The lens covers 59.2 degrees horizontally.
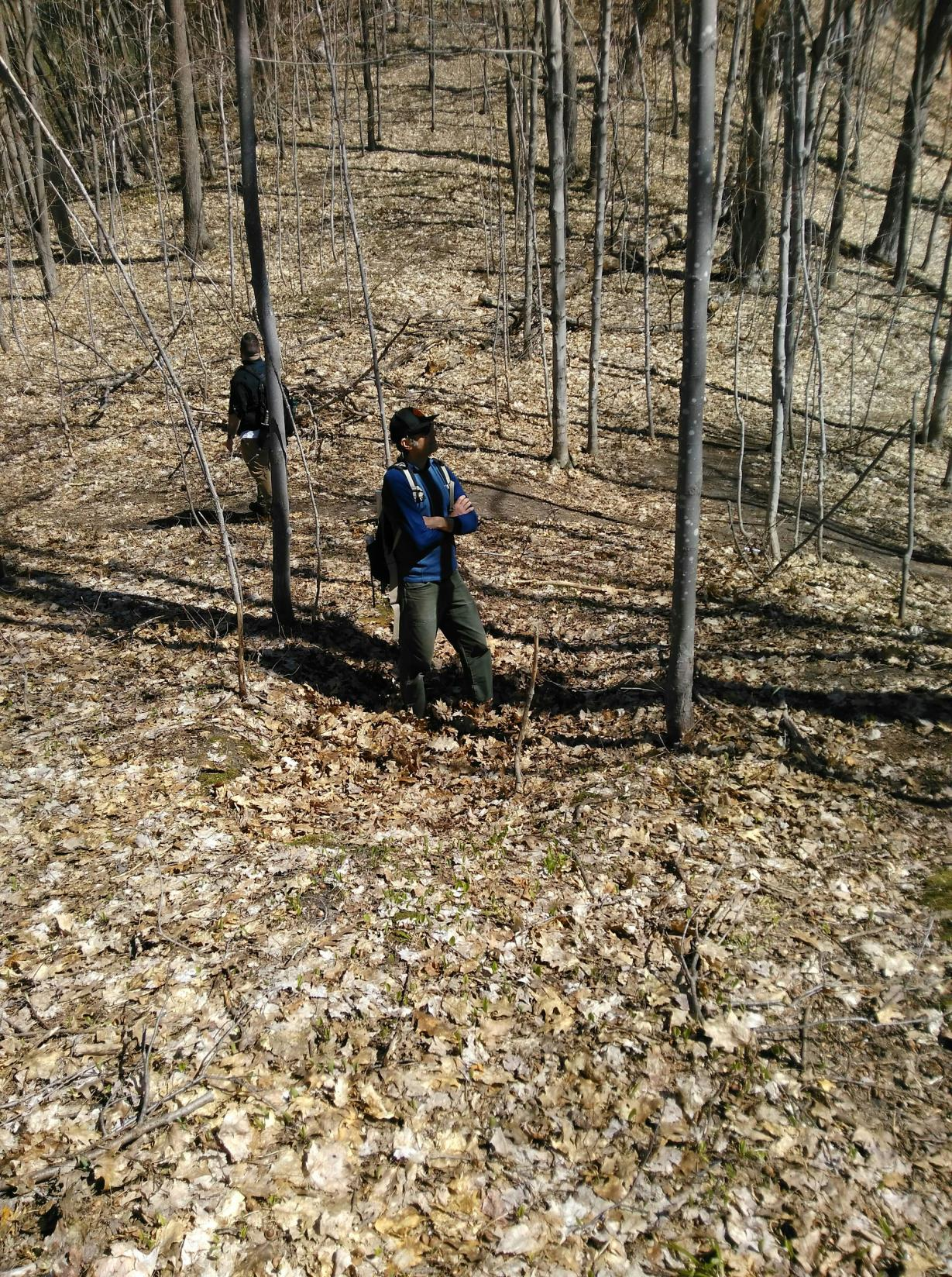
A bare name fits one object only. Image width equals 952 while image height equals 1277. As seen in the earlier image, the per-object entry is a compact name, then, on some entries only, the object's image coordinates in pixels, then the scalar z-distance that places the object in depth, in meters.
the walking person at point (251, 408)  8.52
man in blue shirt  5.45
